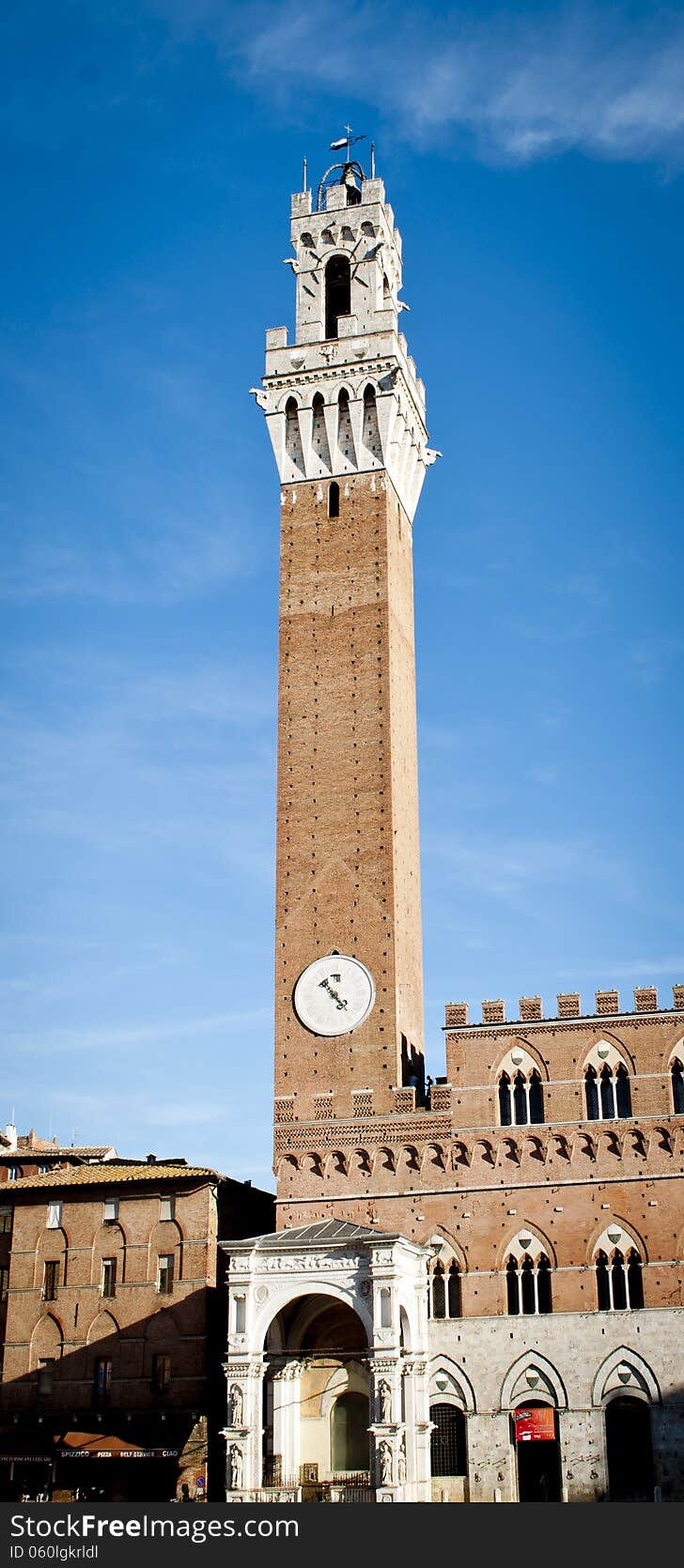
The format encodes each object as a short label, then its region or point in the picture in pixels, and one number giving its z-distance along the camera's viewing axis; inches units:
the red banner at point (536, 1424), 1576.0
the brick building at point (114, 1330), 1679.4
